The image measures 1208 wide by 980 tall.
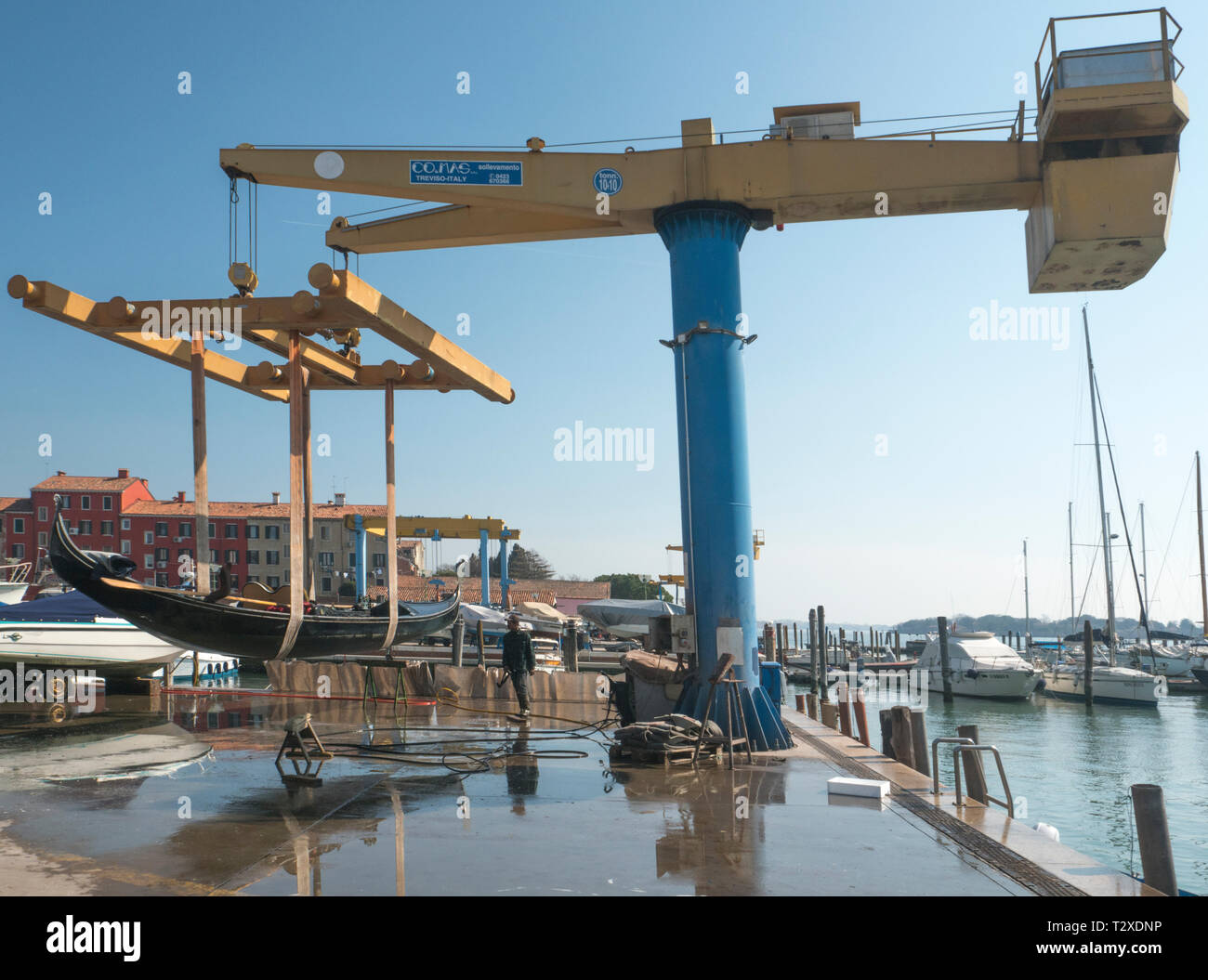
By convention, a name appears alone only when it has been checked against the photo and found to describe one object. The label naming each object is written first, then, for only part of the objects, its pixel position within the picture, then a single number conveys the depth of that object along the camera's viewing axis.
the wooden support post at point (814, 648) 31.64
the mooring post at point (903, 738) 11.91
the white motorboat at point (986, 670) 38.84
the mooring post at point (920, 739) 11.43
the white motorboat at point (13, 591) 31.63
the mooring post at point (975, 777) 9.29
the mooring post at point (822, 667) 34.18
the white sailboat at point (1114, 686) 36.66
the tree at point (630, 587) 90.44
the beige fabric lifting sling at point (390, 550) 11.09
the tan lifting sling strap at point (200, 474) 9.34
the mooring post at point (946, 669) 39.41
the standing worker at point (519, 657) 15.45
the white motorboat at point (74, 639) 18.58
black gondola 9.08
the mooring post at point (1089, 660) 36.56
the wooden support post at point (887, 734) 12.93
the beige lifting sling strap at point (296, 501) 9.33
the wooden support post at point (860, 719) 14.36
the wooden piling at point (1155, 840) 6.84
